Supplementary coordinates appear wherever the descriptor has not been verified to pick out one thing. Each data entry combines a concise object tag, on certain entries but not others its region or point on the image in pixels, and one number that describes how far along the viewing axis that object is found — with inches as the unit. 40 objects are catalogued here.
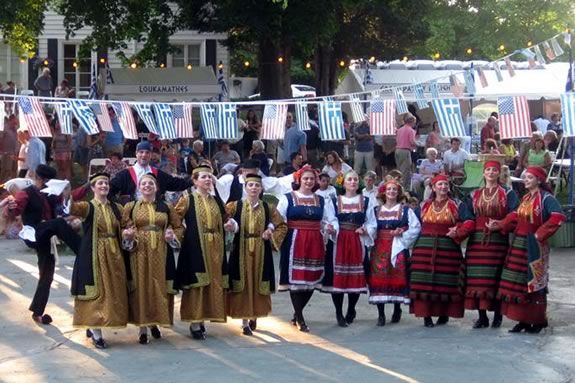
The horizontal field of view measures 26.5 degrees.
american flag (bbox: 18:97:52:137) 709.3
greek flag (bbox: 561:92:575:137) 607.8
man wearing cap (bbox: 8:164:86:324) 443.8
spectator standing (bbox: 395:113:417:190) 888.9
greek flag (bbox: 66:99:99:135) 720.3
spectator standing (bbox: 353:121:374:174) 922.1
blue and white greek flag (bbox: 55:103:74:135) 743.1
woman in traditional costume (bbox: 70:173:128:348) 416.2
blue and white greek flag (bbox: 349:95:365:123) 829.2
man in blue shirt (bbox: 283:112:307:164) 901.8
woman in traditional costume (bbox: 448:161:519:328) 449.1
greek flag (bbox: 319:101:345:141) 721.6
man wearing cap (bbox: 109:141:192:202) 473.1
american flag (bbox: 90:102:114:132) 740.6
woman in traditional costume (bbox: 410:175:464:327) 454.9
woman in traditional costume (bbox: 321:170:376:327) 457.7
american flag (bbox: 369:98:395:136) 725.9
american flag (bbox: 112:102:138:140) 726.5
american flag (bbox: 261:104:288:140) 734.5
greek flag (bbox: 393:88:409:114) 821.0
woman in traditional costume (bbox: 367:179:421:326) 457.1
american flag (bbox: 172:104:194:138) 737.0
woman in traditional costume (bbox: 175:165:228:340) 430.6
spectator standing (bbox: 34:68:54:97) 1224.2
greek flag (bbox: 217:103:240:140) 738.2
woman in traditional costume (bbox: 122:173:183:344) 421.4
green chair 756.6
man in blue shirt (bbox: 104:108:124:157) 927.0
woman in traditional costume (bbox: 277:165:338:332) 453.4
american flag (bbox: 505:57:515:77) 773.3
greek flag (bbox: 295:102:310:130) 777.6
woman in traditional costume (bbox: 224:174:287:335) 441.7
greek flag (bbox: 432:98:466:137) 663.8
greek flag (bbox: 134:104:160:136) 718.5
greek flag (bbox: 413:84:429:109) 797.1
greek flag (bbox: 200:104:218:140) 738.8
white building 1899.6
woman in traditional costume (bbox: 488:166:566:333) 438.0
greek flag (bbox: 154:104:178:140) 730.2
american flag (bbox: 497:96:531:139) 650.8
